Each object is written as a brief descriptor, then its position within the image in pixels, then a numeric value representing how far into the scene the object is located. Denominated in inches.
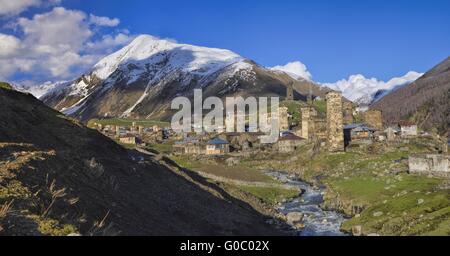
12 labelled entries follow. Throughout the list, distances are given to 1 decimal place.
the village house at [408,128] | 5762.8
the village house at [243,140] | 6441.9
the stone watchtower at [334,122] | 4635.8
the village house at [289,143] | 5615.2
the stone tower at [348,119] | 7530.5
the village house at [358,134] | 5099.4
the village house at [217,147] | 6151.6
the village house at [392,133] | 5142.7
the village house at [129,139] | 6579.7
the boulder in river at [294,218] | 2074.2
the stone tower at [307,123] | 6167.8
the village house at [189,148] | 6240.2
